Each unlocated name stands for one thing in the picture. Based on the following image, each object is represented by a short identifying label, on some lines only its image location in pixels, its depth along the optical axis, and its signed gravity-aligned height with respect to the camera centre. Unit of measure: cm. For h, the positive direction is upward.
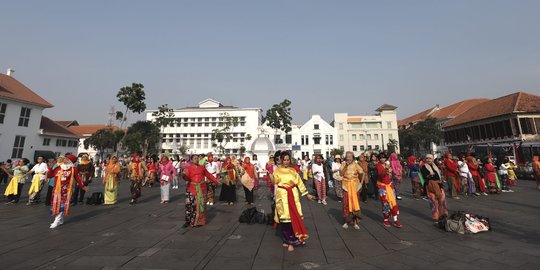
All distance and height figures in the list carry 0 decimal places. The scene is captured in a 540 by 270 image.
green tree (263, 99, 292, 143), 4612 +894
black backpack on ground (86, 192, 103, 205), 953 -141
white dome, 2227 +148
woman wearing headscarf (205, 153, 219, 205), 957 -42
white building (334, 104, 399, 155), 5975 +760
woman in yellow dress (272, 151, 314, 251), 456 -81
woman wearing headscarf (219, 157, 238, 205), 960 -67
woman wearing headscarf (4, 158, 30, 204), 952 -76
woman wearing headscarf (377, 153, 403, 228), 603 -83
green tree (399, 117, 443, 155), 4860 +546
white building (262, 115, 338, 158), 5838 +570
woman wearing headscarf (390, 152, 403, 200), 1025 -33
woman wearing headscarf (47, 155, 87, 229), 624 -57
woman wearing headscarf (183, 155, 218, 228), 617 -77
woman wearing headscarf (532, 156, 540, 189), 1260 -38
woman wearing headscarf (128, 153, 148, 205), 954 -47
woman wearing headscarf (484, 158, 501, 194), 1127 -75
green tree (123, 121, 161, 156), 4653 +496
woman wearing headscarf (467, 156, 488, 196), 1109 -47
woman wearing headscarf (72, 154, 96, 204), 898 -22
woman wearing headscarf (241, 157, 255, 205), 938 -66
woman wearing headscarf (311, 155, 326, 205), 944 -61
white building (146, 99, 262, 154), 6394 +887
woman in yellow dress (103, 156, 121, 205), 925 -65
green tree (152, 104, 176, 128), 5383 +1048
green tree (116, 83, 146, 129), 3859 +1034
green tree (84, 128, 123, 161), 4894 +490
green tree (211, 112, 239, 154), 5519 +677
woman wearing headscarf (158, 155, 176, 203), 988 -71
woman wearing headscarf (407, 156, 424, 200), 1061 -67
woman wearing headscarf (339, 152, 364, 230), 599 -67
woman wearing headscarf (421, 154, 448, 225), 624 -74
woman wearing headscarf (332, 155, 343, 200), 928 -40
